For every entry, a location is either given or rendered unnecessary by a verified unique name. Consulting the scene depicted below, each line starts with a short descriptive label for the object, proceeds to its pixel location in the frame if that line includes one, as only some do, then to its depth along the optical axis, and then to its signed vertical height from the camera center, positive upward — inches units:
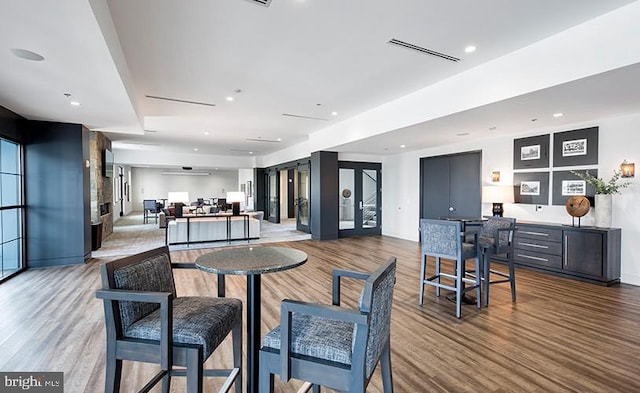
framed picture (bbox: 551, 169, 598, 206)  194.9 +3.1
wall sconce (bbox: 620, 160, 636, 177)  173.9 +13.0
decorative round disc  182.1 -8.5
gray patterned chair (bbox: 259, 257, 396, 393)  51.5 -27.6
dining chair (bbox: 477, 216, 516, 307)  143.9 -24.6
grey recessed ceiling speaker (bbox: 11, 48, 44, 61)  106.8 +49.6
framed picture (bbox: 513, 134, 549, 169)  217.0 +29.1
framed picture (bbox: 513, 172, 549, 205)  217.5 +2.9
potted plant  180.1 -0.8
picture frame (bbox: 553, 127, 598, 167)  193.3 +29.4
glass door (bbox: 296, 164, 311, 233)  388.5 -18.1
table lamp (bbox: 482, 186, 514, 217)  231.1 -3.3
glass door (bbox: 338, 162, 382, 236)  356.2 -7.5
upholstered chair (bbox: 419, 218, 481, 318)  131.3 -25.0
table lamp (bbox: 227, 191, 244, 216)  299.7 -5.0
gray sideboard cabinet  174.2 -36.3
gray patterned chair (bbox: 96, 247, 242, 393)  59.0 -27.9
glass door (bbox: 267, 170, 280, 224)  499.8 -6.9
